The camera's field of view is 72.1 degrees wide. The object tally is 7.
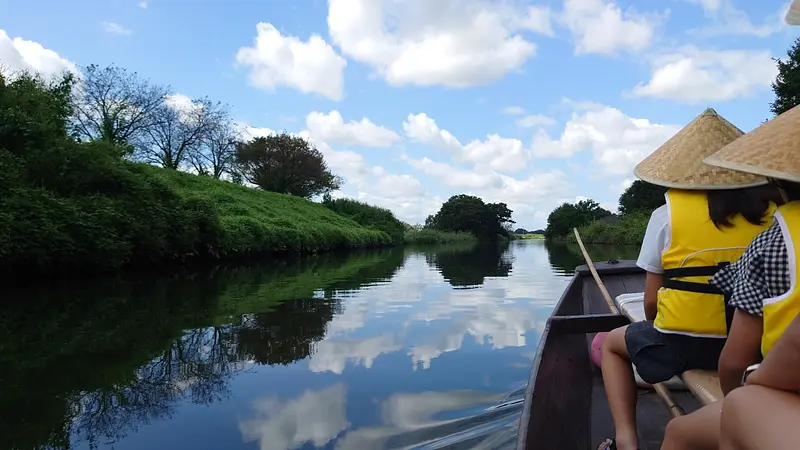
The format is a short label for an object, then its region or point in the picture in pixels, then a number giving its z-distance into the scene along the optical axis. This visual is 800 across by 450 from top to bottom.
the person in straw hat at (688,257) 1.88
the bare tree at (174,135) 32.22
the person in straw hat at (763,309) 1.15
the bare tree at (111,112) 28.88
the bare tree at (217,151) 35.69
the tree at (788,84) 22.23
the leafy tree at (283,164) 38.75
